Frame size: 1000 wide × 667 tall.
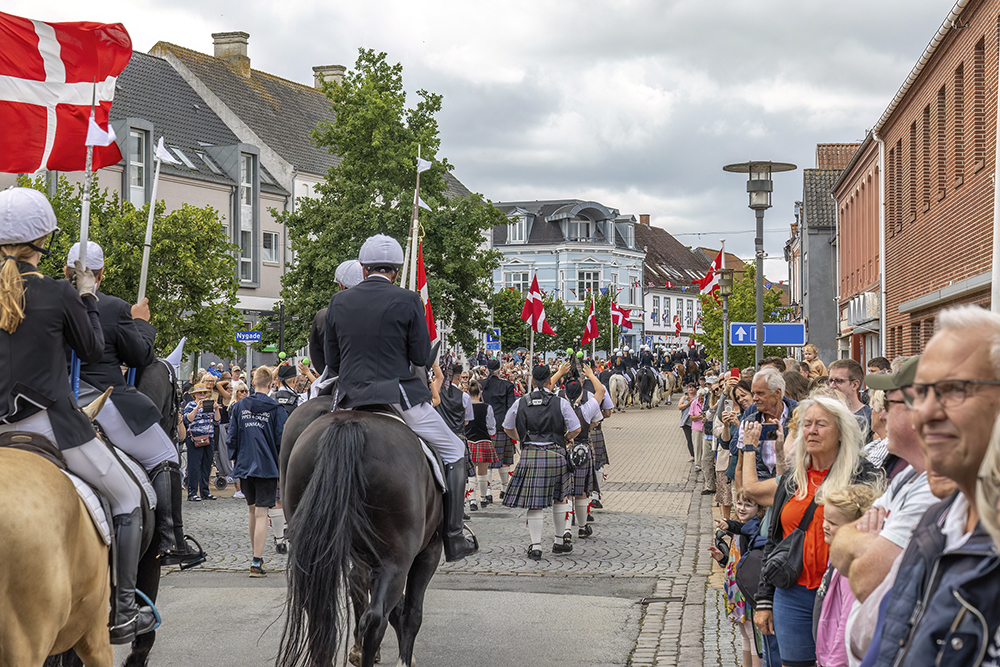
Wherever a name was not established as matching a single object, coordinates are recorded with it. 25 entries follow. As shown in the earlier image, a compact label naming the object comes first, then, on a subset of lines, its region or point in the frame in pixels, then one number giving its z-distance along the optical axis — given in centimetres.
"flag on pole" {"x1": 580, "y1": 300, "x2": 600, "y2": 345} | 3838
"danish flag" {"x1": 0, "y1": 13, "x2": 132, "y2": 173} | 650
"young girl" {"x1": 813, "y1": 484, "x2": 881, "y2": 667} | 391
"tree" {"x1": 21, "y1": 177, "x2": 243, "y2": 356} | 2759
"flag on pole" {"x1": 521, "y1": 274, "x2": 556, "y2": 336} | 2372
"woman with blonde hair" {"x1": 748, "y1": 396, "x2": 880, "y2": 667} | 466
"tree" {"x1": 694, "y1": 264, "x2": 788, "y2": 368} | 3656
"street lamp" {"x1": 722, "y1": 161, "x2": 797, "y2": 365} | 1670
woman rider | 438
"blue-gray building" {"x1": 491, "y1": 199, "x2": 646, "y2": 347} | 8919
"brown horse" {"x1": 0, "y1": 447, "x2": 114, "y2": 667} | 382
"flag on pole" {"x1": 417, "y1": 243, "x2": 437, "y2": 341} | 1336
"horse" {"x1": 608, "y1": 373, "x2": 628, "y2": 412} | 3920
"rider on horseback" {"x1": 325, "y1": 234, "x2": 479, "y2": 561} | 629
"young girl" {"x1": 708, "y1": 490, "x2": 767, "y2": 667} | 573
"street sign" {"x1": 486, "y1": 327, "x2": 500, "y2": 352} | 4688
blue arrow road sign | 1750
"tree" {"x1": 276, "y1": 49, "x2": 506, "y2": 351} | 3566
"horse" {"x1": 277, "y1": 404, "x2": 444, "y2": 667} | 557
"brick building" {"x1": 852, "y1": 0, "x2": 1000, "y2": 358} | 1520
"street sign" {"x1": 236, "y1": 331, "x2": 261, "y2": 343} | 3077
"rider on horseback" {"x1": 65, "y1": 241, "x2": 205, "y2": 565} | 555
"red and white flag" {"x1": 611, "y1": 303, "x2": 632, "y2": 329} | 5249
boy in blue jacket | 1073
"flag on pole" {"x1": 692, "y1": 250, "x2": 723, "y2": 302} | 3353
